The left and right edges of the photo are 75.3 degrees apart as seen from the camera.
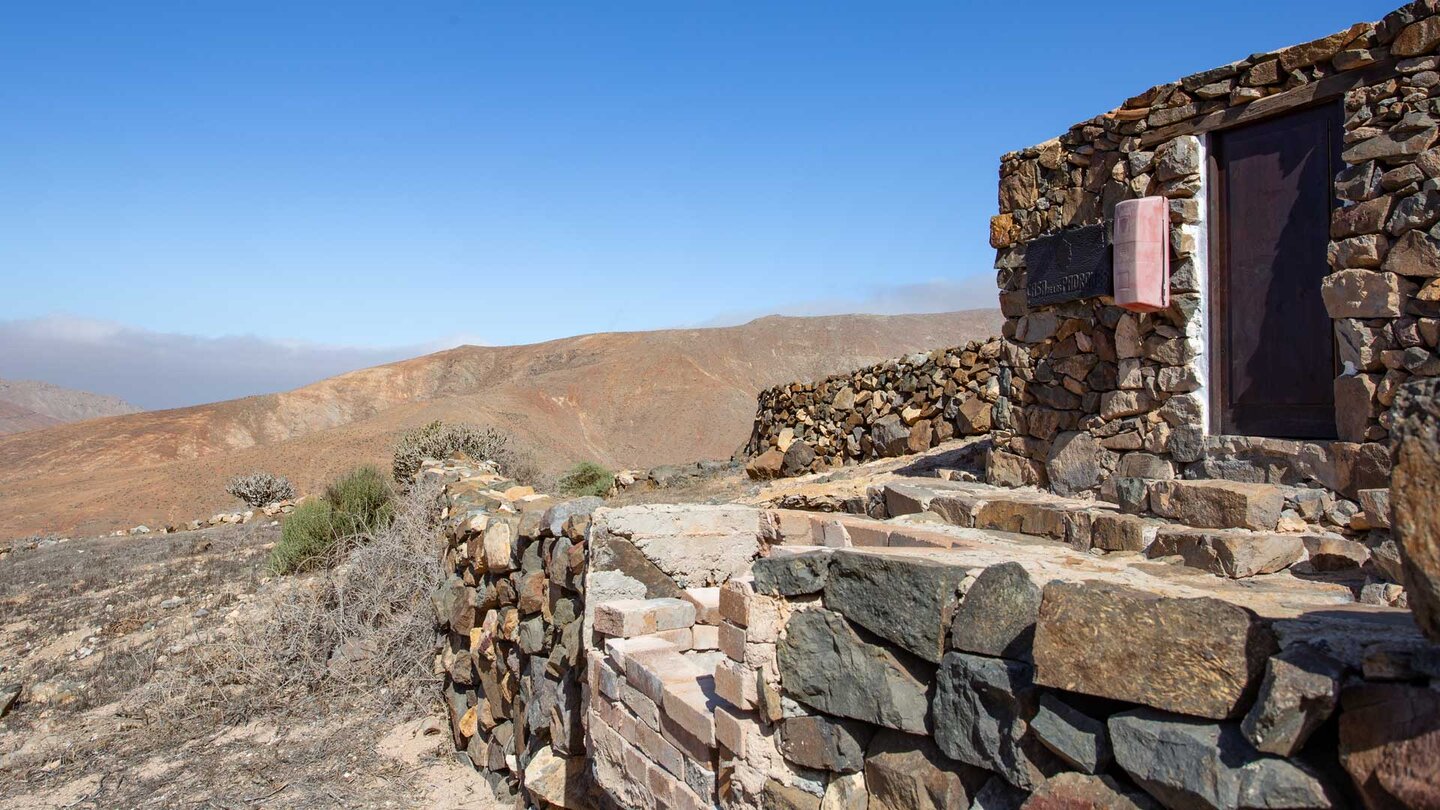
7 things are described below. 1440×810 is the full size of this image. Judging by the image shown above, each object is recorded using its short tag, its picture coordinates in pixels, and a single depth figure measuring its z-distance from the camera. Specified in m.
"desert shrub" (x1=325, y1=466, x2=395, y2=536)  10.86
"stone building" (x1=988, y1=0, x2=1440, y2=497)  4.55
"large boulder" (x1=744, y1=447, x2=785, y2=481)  13.86
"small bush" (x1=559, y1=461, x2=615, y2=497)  15.53
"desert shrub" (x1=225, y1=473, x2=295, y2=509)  21.08
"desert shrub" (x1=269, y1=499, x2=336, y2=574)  10.27
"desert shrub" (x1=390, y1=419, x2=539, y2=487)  15.94
